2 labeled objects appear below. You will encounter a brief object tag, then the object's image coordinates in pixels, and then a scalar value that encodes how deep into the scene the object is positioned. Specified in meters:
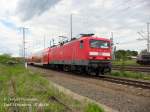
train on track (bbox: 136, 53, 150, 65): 36.81
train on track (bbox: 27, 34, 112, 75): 20.41
